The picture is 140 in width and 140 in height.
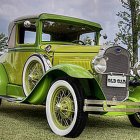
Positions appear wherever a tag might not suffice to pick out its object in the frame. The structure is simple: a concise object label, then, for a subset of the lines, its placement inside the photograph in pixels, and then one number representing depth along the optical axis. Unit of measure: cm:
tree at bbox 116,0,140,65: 2519
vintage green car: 611
